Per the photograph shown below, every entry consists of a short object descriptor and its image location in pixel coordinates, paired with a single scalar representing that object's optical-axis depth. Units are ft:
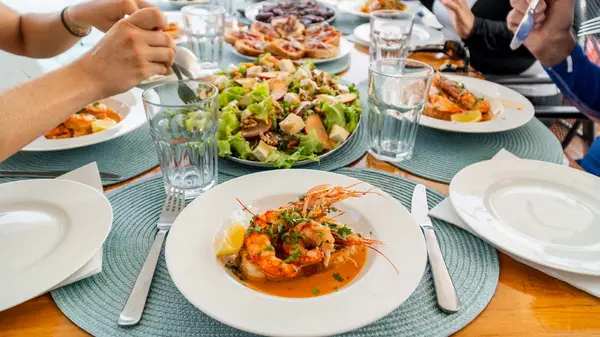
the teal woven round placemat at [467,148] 4.08
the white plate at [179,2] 9.01
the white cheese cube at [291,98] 4.55
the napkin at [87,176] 3.59
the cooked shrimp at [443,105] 4.75
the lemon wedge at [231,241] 2.77
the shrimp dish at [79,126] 4.29
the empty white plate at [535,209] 2.86
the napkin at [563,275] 2.70
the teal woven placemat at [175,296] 2.43
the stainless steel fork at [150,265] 2.44
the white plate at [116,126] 3.95
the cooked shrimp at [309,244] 2.70
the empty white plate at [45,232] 2.50
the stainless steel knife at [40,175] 3.75
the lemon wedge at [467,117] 4.73
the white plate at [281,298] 2.24
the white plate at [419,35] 7.40
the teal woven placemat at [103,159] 3.95
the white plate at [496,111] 4.43
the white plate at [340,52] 6.50
